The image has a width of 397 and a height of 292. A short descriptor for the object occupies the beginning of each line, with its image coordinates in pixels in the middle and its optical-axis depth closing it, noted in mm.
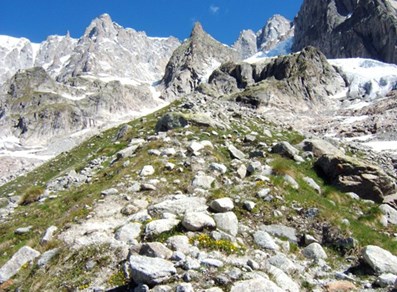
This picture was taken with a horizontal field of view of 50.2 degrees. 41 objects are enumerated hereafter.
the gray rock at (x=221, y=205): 13844
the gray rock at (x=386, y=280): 10625
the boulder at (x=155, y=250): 10375
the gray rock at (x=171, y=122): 26498
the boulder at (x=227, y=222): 12617
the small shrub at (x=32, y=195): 23362
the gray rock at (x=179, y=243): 11031
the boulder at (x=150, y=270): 9453
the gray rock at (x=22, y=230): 16380
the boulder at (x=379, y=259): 11562
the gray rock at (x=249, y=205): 14594
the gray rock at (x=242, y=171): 18203
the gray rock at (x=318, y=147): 24169
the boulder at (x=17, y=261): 12180
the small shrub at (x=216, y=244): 11383
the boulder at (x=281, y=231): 13508
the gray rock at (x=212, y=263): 10220
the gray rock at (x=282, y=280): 10242
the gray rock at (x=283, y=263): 11289
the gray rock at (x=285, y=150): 22750
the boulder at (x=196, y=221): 12078
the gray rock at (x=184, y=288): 9070
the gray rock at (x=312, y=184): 19031
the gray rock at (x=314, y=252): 12617
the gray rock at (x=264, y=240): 12445
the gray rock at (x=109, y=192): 16286
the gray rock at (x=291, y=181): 17528
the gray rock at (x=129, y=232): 12062
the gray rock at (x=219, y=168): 18344
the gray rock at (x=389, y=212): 17281
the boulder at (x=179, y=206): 13734
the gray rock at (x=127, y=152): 23144
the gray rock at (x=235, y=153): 21406
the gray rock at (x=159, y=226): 12070
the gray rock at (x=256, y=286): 9016
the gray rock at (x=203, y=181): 16578
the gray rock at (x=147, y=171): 17755
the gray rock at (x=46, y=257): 12016
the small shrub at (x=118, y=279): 10098
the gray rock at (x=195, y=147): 20244
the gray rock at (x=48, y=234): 13453
